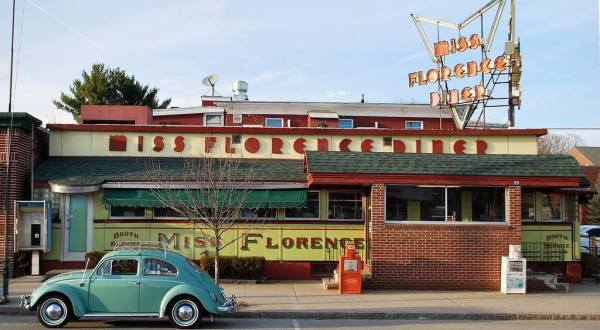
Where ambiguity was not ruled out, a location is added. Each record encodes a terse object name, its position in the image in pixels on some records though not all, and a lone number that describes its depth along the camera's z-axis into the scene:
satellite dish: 33.81
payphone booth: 19.09
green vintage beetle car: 12.44
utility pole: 15.04
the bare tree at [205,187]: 17.89
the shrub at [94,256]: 18.71
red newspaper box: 17.14
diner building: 18.19
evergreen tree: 49.47
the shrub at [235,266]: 18.98
